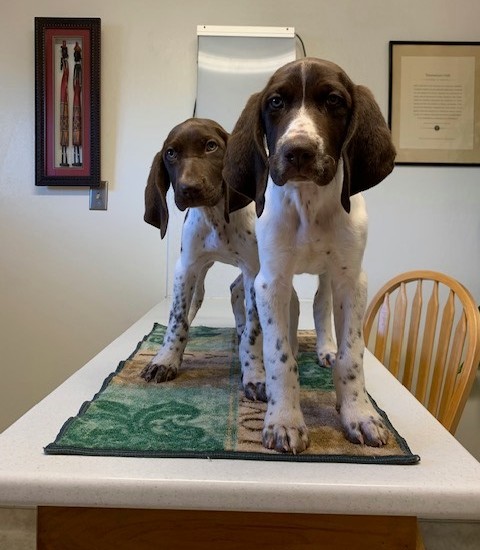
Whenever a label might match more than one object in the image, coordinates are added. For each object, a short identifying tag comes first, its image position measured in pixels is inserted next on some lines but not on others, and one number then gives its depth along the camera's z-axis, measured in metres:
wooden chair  1.38
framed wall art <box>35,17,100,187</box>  2.49
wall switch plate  2.58
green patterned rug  0.75
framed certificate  2.48
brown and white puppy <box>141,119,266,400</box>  1.04
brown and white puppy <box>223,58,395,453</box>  0.76
